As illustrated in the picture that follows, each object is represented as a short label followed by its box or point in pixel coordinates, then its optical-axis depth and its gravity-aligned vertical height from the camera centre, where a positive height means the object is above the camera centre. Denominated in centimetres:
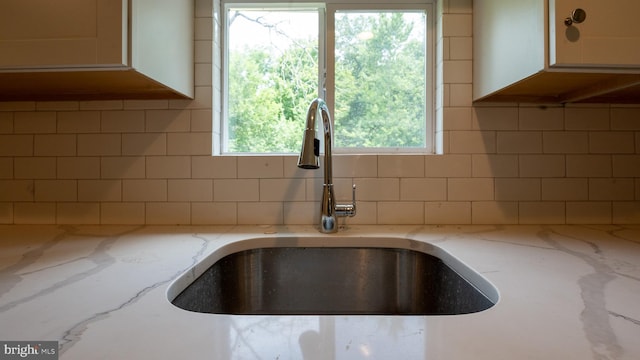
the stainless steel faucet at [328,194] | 104 -4
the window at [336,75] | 129 +42
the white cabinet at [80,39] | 80 +36
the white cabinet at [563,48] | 76 +33
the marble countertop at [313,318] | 39 -19
